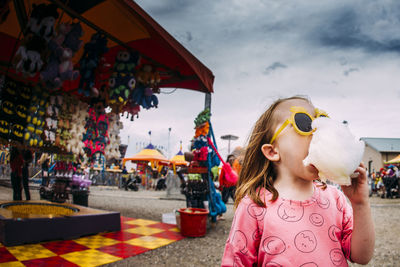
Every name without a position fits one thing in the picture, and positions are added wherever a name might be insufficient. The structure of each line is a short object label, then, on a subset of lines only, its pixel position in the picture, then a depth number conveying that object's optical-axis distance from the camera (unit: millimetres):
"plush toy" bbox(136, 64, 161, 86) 4184
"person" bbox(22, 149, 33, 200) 5534
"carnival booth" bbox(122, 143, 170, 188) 14750
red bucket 4082
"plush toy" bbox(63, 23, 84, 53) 3184
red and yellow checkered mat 2720
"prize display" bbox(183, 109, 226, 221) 4816
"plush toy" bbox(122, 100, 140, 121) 4343
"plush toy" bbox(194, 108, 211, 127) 4797
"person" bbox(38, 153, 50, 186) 6549
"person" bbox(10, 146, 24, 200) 5227
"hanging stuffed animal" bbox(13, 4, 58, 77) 2742
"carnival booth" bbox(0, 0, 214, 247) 2988
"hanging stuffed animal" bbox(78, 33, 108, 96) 3534
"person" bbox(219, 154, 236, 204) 4755
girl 986
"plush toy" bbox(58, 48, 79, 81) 3038
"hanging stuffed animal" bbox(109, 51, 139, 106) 3828
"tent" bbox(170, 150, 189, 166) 13289
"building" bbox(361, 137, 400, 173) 33344
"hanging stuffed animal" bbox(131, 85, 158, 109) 4137
